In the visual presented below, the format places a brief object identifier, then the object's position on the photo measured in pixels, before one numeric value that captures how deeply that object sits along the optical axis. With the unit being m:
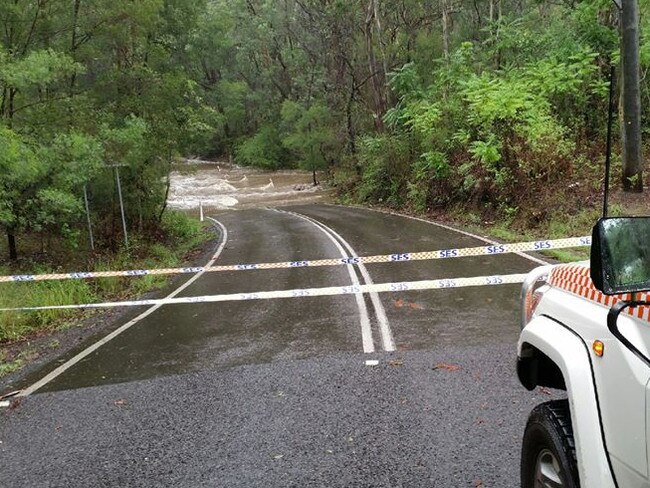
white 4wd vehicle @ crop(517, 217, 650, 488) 1.99
